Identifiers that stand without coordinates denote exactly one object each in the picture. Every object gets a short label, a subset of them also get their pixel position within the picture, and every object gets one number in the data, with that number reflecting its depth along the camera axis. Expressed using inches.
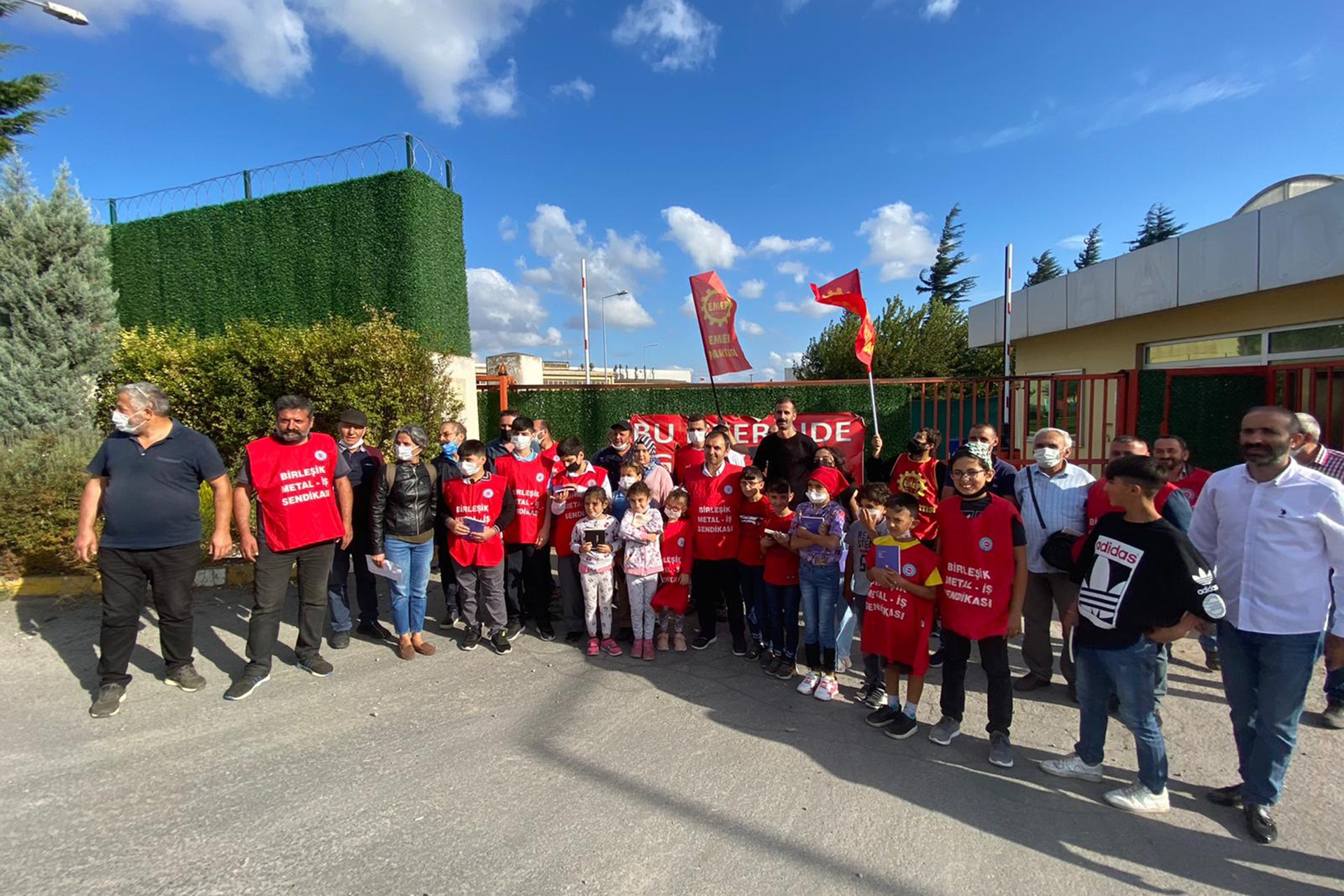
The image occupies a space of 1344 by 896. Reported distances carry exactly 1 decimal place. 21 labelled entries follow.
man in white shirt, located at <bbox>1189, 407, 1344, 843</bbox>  105.5
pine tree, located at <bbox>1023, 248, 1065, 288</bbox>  1620.3
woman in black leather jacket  183.3
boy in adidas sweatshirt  107.3
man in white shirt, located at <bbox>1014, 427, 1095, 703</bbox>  155.9
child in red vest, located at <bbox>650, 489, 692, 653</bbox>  186.7
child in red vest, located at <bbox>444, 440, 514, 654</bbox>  187.8
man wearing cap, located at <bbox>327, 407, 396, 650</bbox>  192.1
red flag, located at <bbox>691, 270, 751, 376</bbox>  319.3
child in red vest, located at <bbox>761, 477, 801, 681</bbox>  170.2
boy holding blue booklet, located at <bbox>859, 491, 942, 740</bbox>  137.7
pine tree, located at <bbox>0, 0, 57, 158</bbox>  337.1
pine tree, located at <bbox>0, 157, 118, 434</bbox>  331.0
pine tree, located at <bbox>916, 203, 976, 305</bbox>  1553.9
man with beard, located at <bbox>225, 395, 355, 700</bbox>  163.3
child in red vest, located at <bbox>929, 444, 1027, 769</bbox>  129.7
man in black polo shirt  151.0
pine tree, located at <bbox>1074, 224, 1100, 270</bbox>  1665.8
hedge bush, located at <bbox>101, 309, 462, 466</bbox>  303.1
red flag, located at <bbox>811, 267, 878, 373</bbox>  288.8
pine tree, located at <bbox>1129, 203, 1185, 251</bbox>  1496.1
